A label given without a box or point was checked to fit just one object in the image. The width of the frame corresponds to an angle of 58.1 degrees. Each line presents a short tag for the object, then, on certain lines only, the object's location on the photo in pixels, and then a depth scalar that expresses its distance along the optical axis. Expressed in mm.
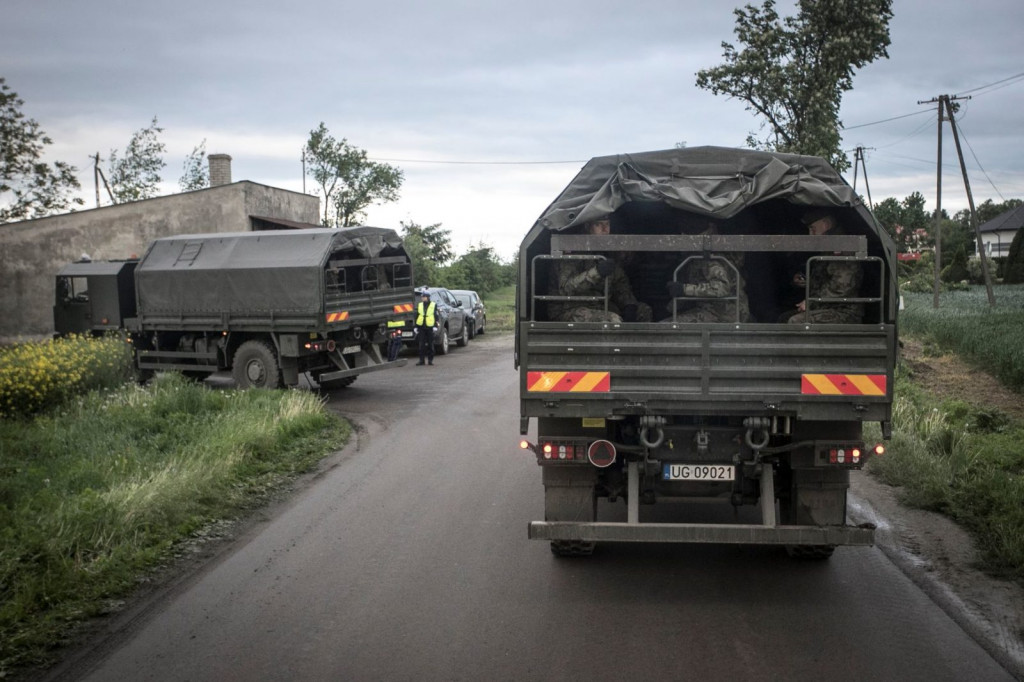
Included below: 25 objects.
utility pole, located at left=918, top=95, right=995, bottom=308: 32094
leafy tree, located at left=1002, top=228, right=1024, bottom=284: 55344
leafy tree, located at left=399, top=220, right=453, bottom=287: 45531
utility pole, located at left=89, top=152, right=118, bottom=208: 44625
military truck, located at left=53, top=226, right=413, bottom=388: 15273
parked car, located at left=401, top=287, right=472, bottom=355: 23828
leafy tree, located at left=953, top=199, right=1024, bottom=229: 106288
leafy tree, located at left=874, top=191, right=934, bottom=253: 94250
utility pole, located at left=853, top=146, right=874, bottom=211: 53719
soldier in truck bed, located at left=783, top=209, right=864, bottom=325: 6203
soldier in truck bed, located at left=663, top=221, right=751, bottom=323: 6262
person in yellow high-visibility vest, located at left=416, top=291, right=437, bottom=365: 21312
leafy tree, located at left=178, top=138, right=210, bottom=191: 48875
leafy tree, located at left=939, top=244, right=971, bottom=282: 62522
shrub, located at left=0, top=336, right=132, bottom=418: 12070
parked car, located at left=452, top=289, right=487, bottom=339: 28547
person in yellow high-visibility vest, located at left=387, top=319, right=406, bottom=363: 16873
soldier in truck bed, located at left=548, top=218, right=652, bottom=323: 6227
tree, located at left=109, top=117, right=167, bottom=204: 46719
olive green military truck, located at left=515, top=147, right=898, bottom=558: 5676
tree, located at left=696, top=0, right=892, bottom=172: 31062
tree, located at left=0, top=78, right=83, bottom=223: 29250
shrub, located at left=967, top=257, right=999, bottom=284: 62875
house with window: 91250
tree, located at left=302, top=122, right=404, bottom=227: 47062
